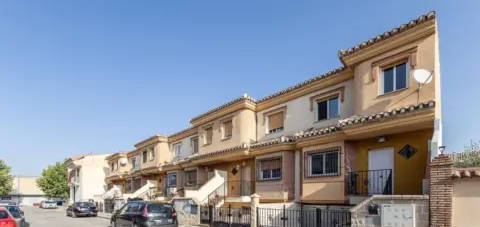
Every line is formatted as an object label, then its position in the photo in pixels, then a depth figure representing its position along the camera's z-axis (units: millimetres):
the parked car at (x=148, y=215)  16234
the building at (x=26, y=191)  93381
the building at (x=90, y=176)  57231
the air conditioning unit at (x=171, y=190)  31828
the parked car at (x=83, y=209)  33875
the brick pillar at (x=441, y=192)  10336
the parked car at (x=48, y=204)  54969
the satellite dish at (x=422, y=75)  13282
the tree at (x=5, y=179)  71438
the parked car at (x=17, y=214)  18856
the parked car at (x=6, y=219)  14484
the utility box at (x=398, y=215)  10969
